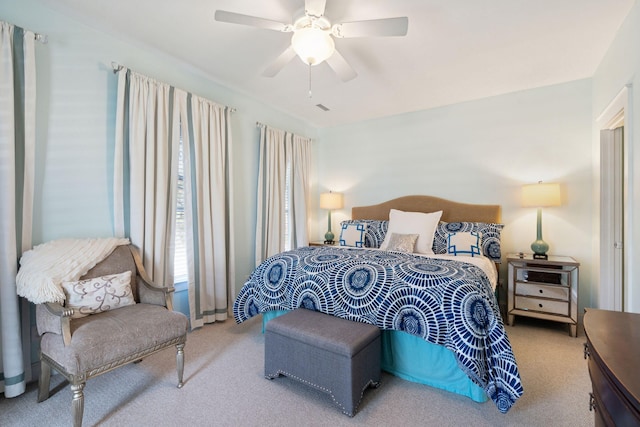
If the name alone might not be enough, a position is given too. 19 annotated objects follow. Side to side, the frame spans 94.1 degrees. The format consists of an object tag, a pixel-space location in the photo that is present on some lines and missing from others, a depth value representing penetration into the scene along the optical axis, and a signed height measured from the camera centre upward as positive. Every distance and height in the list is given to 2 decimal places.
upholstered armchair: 1.63 -0.73
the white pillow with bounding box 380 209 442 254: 3.52 -0.16
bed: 1.80 -0.67
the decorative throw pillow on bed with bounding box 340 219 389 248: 4.01 -0.26
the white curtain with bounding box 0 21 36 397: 1.90 +0.25
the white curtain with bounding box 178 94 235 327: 3.08 +0.05
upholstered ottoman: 1.80 -0.91
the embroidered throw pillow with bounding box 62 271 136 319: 1.96 -0.55
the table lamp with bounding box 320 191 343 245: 4.71 +0.19
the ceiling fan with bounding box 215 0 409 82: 1.88 +1.25
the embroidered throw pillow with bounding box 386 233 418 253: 3.40 -0.34
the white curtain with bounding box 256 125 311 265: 4.02 +0.32
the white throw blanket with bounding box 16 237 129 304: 1.80 -0.33
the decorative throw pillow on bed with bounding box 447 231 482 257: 3.26 -0.34
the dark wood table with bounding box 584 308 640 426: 0.66 -0.38
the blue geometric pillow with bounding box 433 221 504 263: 3.36 -0.25
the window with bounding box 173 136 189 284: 3.05 -0.22
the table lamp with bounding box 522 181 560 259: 3.13 +0.15
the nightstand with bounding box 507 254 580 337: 2.94 -0.78
